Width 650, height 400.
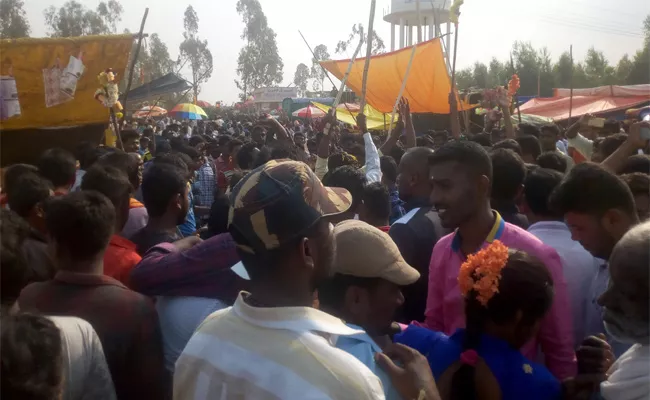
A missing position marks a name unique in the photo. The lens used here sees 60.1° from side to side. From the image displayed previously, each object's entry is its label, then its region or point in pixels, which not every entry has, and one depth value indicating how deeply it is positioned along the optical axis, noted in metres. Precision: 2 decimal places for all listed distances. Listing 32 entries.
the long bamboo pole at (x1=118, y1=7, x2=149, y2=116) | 7.03
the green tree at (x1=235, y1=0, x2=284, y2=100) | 78.56
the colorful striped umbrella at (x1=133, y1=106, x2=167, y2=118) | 28.33
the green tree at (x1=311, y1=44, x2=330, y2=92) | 78.31
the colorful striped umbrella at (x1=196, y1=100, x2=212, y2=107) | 56.28
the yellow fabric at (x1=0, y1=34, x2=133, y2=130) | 7.07
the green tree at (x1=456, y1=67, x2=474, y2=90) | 55.88
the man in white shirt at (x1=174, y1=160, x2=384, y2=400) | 1.33
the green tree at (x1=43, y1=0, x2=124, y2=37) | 55.42
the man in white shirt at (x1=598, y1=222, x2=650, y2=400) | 1.59
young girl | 1.87
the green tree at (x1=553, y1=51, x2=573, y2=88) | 44.97
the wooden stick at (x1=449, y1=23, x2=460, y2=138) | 8.10
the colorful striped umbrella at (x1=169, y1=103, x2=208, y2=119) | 30.27
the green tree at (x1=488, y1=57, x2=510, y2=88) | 48.97
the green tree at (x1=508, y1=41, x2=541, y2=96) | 45.69
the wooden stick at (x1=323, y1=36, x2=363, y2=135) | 6.42
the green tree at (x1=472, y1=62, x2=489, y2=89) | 52.31
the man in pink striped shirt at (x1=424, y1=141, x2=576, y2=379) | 2.53
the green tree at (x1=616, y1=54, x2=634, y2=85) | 42.66
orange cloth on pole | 11.23
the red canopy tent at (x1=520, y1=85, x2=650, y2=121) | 20.95
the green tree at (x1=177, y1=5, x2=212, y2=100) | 77.94
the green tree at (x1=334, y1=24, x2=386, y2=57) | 58.34
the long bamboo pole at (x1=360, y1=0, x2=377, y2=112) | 7.38
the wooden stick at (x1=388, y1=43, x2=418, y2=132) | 8.56
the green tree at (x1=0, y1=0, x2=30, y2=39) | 40.84
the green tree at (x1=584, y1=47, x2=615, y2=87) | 46.81
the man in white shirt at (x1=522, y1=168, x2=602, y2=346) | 2.64
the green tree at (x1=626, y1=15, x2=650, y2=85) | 37.22
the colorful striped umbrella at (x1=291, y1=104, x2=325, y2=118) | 28.02
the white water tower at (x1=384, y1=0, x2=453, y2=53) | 40.93
